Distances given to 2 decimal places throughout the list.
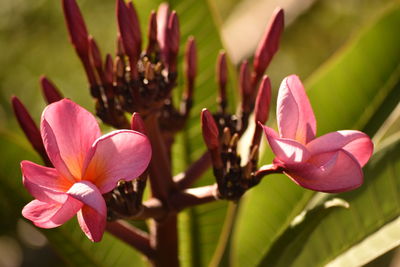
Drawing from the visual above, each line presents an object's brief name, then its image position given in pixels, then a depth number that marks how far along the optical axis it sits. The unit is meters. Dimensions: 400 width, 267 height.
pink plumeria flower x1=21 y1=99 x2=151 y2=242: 0.90
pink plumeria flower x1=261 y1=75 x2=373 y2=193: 0.92
